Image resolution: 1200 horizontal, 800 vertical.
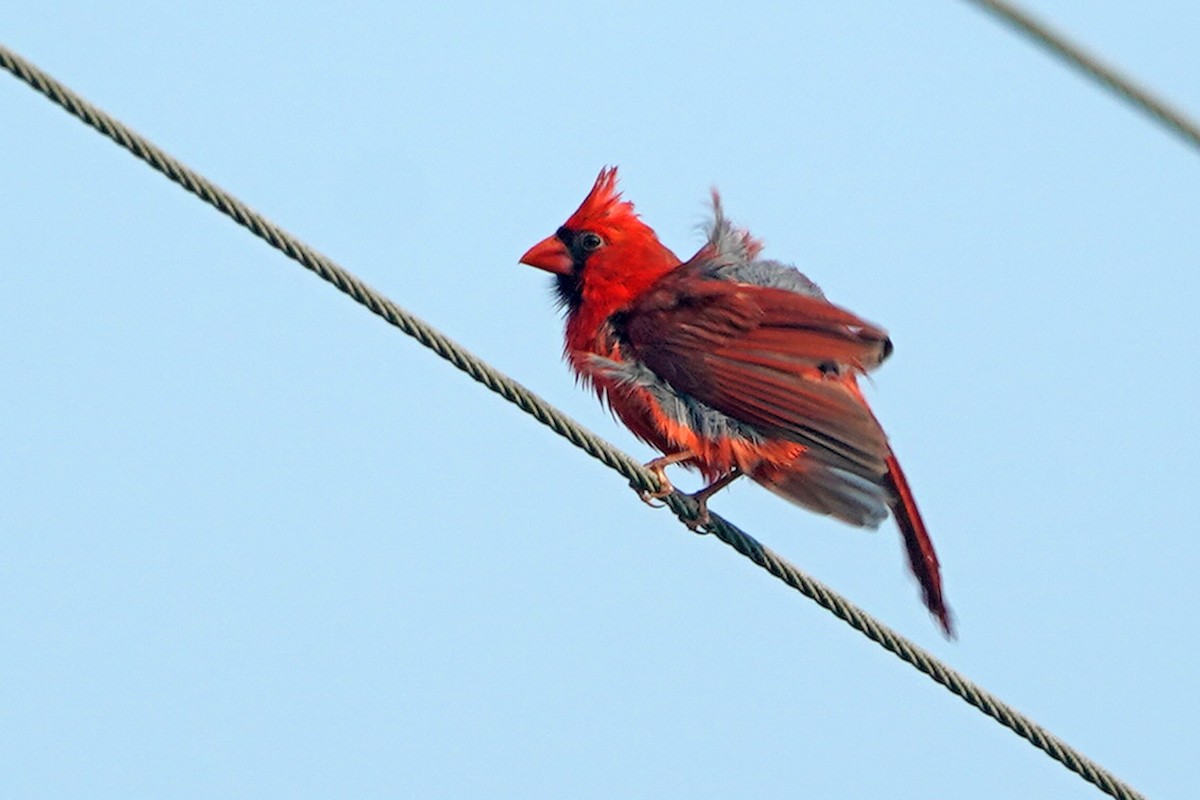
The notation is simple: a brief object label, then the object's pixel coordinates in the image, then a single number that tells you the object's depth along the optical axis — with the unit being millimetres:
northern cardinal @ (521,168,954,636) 10180
